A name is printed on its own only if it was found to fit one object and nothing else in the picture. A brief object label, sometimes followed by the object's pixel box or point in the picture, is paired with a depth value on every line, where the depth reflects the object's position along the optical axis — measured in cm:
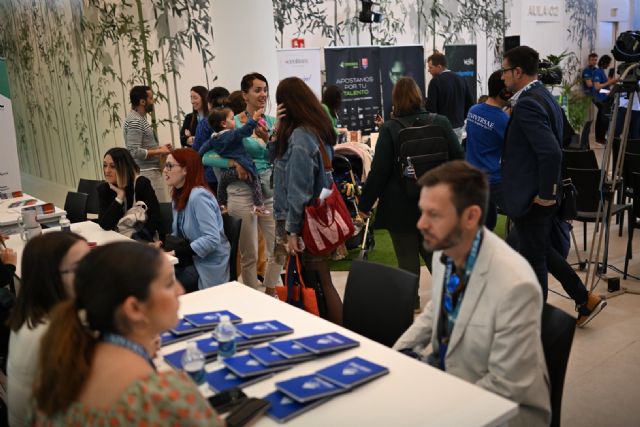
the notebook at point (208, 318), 257
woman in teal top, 466
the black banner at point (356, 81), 866
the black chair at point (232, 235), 395
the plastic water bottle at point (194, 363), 209
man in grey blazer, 198
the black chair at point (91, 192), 570
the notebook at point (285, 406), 185
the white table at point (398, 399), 182
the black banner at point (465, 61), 1008
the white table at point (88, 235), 421
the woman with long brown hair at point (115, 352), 141
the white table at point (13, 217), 483
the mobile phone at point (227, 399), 191
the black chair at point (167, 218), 454
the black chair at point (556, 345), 215
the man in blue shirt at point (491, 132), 425
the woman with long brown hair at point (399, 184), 407
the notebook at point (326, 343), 226
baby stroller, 573
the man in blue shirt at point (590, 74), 1351
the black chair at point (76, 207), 545
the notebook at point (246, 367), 211
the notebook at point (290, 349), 221
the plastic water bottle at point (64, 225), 423
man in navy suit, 358
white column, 608
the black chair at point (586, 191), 497
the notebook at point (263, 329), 243
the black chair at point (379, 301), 262
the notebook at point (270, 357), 217
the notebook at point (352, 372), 201
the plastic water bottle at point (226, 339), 226
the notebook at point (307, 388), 192
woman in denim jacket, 354
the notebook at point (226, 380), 206
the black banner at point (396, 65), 920
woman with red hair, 375
